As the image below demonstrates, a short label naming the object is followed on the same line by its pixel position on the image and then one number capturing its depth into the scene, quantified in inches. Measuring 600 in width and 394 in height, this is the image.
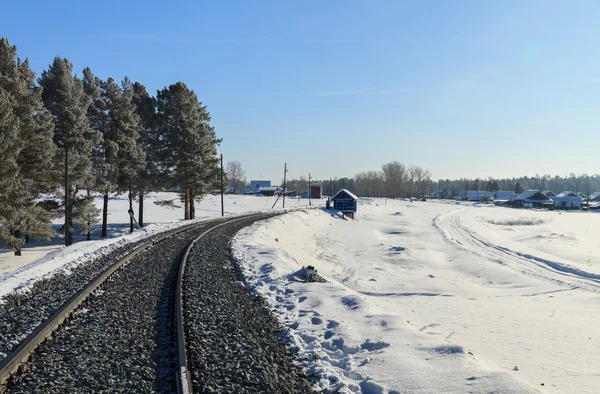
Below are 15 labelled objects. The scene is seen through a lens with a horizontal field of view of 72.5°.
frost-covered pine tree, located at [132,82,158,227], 1481.9
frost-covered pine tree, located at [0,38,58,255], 773.9
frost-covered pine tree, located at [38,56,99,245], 1127.0
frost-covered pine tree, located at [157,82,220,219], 1488.7
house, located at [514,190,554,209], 4596.0
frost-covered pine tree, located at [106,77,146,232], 1309.1
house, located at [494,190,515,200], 6828.7
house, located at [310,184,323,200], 4736.5
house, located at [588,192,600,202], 5229.3
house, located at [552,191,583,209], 4397.1
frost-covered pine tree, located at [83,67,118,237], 1254.9
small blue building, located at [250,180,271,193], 6732.3
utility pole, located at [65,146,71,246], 958.8
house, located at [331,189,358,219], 2397.9
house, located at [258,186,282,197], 5452.8
